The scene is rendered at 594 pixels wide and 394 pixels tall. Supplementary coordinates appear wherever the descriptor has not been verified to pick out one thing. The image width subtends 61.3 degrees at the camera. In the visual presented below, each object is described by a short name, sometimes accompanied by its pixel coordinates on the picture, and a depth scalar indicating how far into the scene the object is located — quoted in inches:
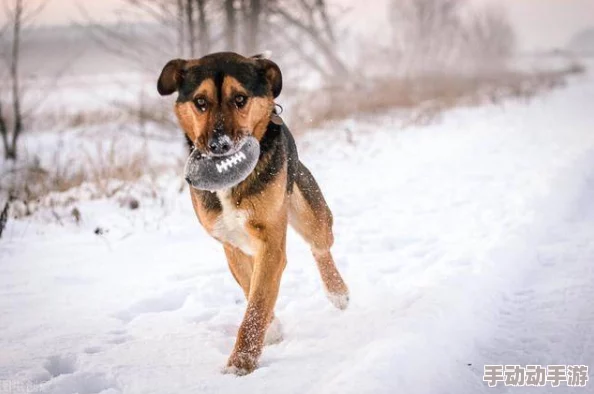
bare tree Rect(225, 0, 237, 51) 442.9
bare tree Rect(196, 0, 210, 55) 406.0
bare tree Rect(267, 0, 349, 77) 576.1
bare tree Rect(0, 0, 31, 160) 408.8
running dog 103.0
